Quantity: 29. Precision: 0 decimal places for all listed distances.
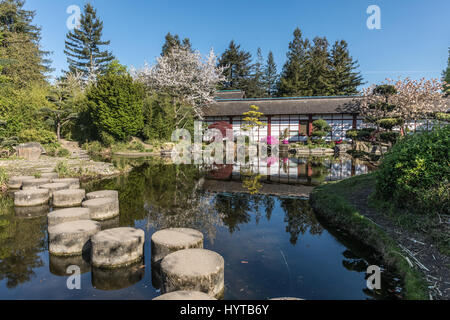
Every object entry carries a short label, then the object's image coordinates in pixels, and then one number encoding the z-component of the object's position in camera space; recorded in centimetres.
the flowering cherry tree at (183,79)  2455
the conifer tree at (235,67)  4325
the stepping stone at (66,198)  620
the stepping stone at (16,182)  798
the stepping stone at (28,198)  628
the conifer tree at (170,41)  4403
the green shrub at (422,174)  426
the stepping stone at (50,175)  823
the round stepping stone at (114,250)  369
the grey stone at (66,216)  464
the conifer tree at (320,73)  3784
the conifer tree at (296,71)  3809
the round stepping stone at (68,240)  400
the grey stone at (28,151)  1269
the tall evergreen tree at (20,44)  2822
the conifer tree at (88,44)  3800
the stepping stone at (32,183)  732
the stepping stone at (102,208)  545
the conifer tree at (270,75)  4766
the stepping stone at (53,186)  688
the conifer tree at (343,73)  3772
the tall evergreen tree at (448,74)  3818
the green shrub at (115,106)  2055
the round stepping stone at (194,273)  284
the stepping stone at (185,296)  247
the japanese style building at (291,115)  2495
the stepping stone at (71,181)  754
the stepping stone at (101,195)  615
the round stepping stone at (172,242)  366
